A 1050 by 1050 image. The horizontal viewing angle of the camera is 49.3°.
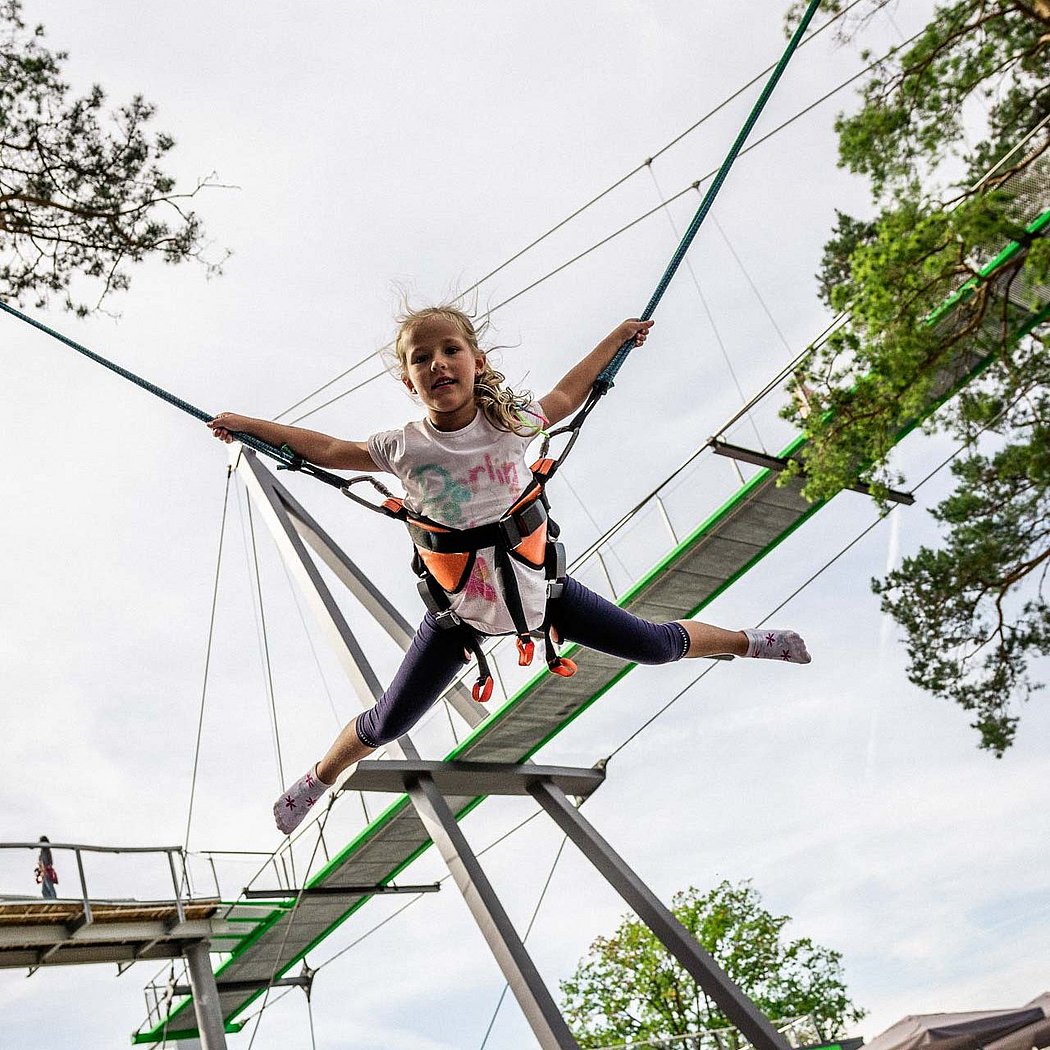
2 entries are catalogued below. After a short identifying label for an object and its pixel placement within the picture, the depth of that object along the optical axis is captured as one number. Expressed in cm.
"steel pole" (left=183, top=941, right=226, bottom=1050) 1178
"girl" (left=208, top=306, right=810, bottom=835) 302
